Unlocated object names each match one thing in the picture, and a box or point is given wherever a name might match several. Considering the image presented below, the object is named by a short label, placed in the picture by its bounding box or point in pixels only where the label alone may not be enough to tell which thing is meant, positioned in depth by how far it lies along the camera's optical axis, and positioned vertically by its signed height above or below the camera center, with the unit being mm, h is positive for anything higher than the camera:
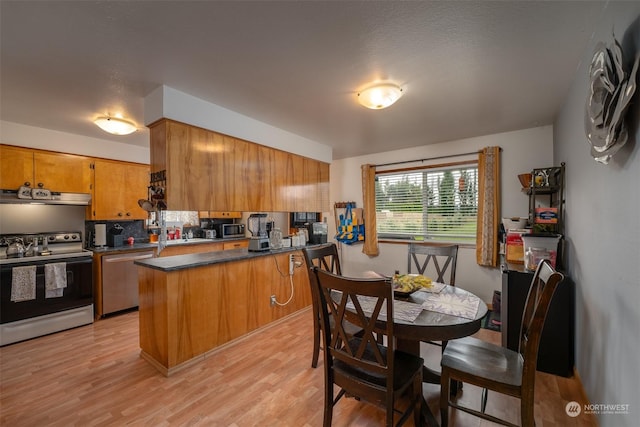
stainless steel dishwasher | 3490 -912
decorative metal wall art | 1146 +520
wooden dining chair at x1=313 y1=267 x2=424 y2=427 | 1298 -810
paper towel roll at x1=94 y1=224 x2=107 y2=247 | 3773 -295
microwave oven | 5199 -330
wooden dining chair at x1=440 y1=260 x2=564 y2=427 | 1307 -869
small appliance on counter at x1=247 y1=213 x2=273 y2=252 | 3164 -245
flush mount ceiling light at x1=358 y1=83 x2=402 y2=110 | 2225 +994
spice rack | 2654 +238
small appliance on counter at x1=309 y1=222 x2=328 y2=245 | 4168 -313
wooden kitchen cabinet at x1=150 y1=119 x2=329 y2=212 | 2451 +466
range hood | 3012 +192
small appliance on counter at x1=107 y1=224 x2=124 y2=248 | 3922 -333
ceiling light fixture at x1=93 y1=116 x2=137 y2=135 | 2867 +972
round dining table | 1408 -610
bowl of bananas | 1908 -546
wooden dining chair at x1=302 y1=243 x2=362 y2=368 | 1931 -500
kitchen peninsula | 2287 -854
